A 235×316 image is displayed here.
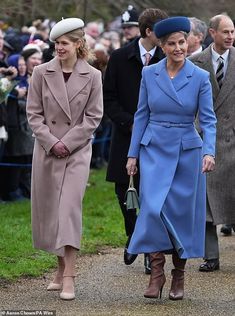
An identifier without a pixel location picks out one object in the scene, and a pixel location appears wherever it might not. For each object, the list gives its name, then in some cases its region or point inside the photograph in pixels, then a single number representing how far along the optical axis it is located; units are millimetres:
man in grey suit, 10156
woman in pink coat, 8656
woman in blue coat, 8505
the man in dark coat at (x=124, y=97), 10055
